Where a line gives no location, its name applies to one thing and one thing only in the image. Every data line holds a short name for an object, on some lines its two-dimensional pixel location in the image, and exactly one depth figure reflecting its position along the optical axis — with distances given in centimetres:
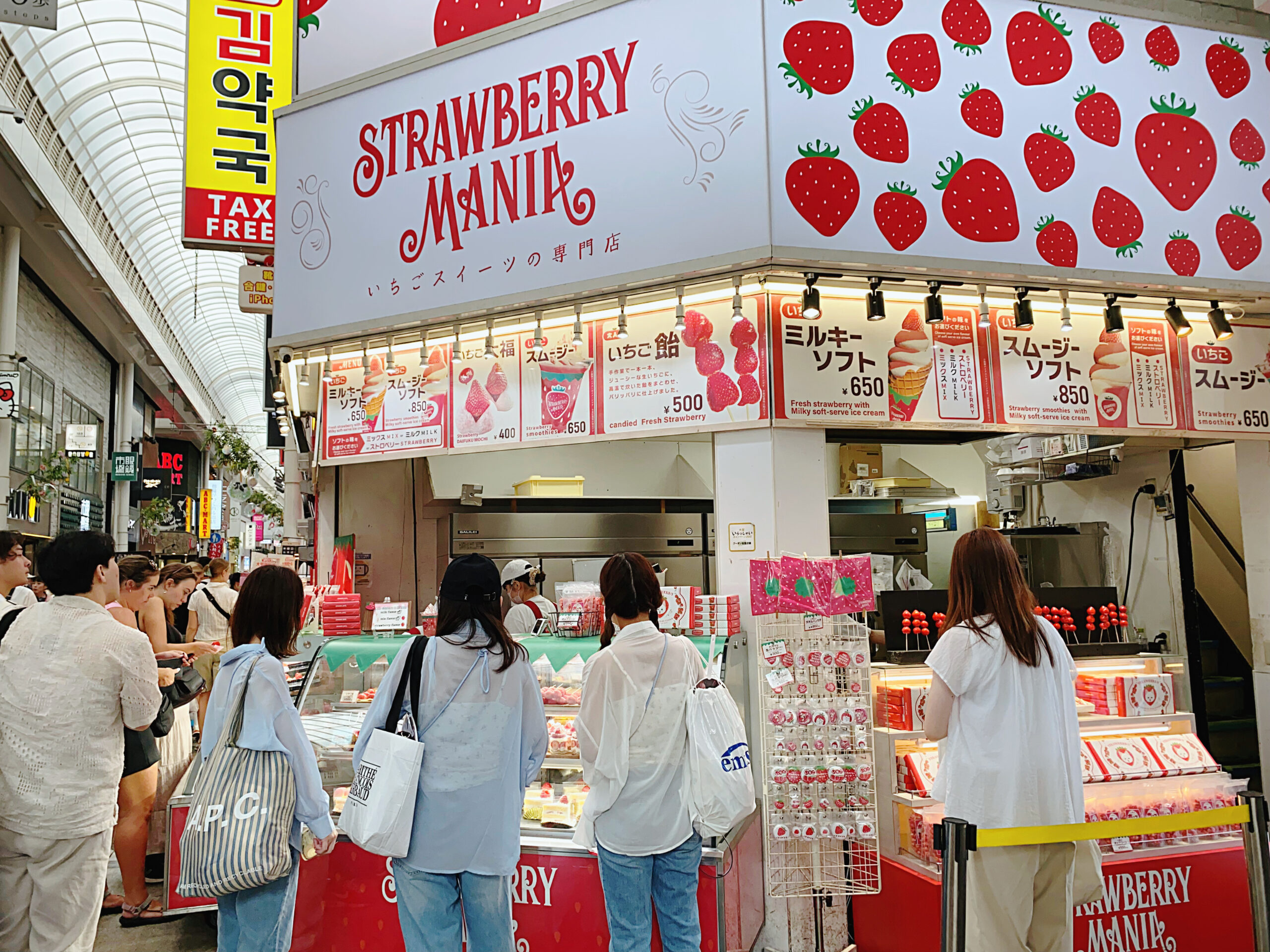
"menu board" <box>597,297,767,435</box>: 471
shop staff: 632
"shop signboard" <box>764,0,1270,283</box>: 445
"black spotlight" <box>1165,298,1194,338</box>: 498
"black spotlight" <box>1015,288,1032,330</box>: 468
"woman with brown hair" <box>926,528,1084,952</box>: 313
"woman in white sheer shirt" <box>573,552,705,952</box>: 339
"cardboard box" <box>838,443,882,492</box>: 810
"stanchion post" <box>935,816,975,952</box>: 287
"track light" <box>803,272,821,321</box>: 443
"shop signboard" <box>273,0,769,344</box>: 450
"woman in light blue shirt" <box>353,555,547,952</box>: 305
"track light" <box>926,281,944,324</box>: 460
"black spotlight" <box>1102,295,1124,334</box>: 485
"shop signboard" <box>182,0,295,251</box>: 728
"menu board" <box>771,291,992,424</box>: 469
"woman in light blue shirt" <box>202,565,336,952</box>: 319
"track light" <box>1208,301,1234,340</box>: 500
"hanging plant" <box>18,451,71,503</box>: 1297
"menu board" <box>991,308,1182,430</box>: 504
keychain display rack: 413
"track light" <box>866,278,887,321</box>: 453
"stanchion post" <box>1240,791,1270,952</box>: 315
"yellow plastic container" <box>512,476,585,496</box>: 754
